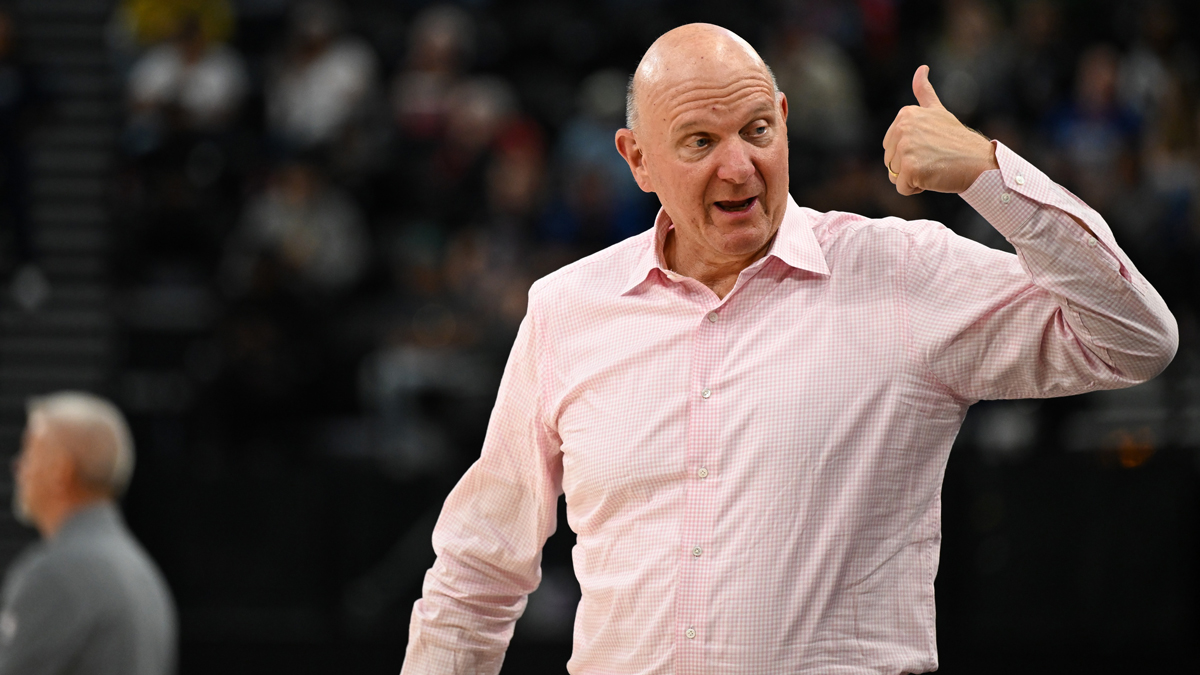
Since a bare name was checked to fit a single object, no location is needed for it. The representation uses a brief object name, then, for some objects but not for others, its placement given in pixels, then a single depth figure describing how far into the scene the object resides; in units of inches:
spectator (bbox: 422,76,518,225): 665.0
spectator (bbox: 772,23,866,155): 663.1
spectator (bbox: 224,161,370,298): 663.8
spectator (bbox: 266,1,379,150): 709.9
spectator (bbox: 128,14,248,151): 714.2
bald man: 163.8
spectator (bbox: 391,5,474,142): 695.1
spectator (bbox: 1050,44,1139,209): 613.6
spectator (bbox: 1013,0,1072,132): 656.4
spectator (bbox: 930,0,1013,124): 647.1
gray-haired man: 324.5
